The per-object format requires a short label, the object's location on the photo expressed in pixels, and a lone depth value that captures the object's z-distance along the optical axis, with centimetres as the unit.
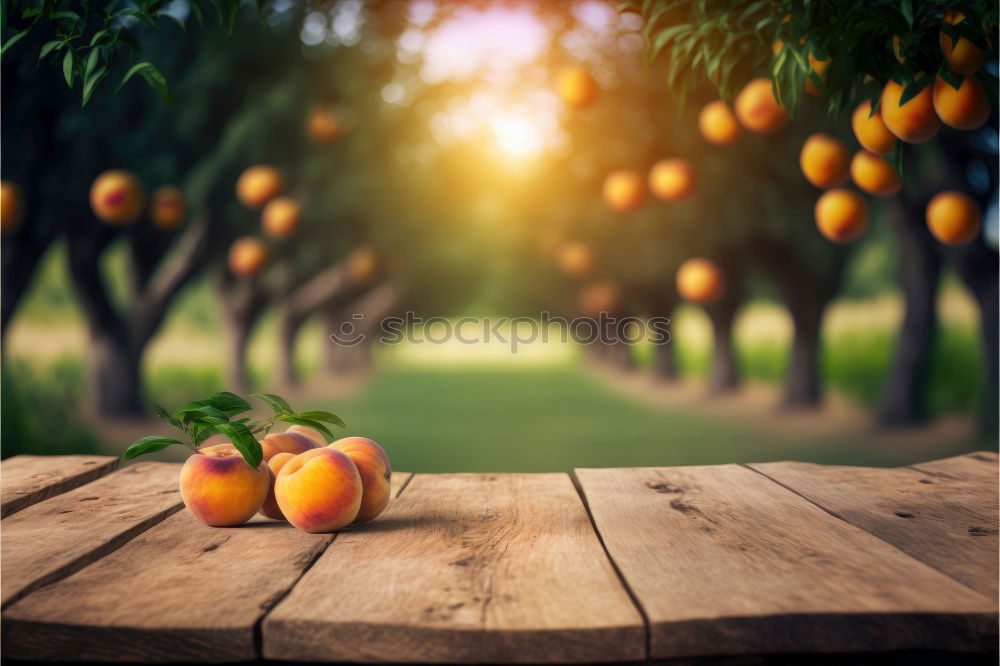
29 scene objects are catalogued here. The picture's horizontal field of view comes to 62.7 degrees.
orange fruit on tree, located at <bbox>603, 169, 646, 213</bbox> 607
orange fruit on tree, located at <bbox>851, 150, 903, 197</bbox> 295
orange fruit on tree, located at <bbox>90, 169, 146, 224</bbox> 645
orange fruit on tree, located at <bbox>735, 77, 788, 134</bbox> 385
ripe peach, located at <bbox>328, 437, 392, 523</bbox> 205
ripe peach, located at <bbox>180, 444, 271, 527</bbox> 199
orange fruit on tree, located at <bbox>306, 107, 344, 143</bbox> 723
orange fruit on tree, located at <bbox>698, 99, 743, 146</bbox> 480
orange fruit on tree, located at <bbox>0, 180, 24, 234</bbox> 561
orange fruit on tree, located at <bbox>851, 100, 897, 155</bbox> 265
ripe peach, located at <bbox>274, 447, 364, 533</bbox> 193
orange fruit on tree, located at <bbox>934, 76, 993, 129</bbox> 234
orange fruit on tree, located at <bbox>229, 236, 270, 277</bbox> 905
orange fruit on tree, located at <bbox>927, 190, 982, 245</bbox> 340
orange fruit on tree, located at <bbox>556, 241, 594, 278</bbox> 1019
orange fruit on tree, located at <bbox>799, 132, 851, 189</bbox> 323
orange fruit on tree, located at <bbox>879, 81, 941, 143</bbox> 242
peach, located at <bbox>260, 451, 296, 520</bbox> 212
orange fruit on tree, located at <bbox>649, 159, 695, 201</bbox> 554
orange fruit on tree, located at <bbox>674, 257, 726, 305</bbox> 671
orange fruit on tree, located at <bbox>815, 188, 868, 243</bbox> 371
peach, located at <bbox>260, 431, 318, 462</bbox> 226
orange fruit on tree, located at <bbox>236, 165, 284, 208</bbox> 739
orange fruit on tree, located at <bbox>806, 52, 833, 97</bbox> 253
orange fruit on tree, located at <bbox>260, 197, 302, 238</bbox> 799
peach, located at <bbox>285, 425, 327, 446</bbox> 241
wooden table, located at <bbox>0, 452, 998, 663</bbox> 143
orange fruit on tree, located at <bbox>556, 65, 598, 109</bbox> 570
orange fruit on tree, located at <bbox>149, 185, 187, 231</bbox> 809
